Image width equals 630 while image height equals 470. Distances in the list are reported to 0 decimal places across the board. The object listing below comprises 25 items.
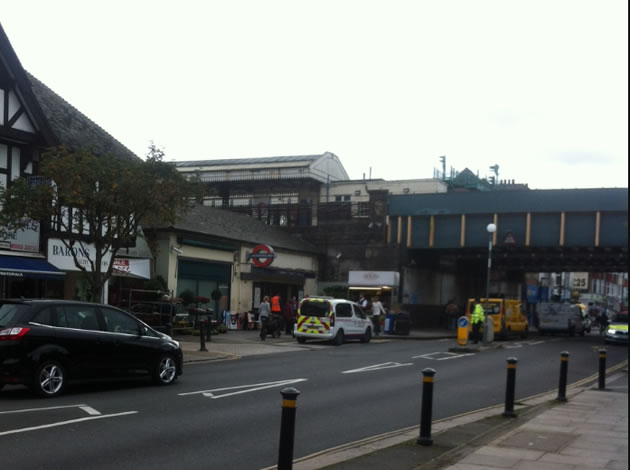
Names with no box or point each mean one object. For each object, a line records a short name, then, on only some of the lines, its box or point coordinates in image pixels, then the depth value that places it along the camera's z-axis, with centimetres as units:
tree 1862
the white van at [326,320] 2711
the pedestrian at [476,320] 2975
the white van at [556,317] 4056
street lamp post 2883
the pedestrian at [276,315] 2913
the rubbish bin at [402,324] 3409
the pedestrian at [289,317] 3143
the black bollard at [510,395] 1155
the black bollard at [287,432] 633
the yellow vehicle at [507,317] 3425
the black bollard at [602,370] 1544
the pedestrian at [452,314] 4381
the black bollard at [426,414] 912
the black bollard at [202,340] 2147
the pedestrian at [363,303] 3691
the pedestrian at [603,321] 5031
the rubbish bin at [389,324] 3438
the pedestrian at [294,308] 3169
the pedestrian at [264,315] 2784
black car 1182
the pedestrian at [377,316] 3366
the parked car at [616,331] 3284
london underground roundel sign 3497
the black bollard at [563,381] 1331
